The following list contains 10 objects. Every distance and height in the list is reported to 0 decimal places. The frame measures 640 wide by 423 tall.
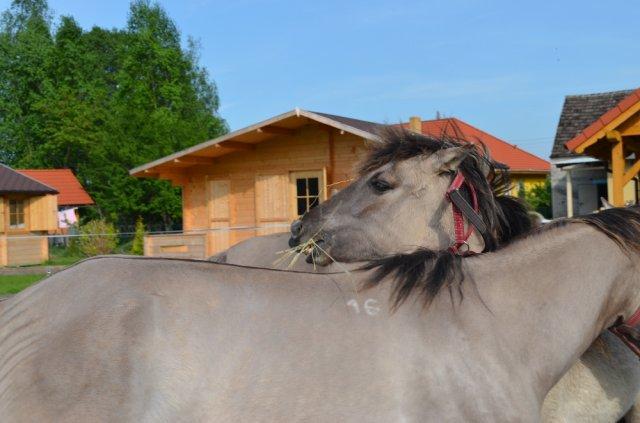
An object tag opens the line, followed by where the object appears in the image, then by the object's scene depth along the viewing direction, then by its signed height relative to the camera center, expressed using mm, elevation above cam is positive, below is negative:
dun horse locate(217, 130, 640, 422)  3404 +25
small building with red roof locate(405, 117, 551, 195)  29438 +2590
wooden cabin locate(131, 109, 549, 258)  14000 +1093
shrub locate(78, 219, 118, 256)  25828 -924
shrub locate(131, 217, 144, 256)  24828 -973
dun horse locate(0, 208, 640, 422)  1896 -407
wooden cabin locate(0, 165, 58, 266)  27562 +555
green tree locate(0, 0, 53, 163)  48125 +10899
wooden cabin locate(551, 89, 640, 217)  9359 +1090
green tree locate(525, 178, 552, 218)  24406 +422
